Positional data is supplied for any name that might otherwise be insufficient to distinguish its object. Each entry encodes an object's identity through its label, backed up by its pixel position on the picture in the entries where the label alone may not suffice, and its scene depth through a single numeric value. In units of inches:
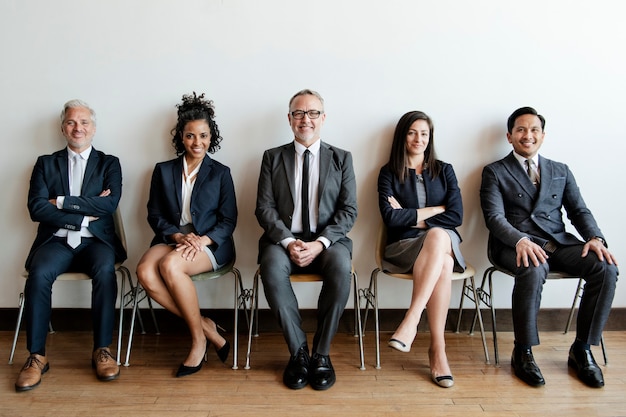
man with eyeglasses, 98.2
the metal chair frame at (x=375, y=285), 104.5
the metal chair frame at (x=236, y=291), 104.4
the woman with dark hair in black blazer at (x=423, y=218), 99.3
